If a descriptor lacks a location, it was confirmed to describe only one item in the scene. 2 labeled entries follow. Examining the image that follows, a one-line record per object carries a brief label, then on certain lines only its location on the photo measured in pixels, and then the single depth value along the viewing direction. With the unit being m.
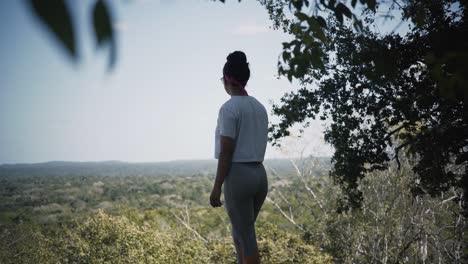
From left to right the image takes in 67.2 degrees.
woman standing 2.49
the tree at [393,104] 4.24
